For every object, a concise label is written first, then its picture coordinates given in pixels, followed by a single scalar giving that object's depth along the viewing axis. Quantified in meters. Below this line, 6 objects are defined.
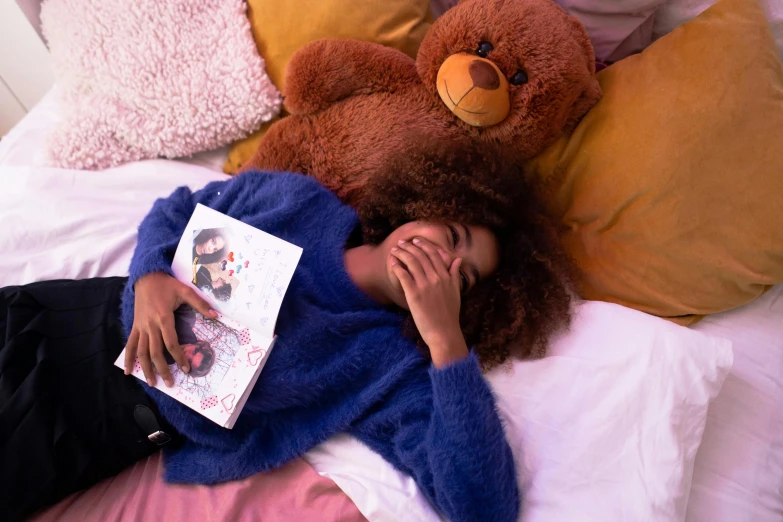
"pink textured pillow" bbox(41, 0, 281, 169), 1.04
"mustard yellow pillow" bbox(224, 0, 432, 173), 0.98
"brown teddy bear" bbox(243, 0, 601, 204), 0.81
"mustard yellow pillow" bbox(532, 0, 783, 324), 0.78
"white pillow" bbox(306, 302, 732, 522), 0.71
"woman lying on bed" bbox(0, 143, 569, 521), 0.73
